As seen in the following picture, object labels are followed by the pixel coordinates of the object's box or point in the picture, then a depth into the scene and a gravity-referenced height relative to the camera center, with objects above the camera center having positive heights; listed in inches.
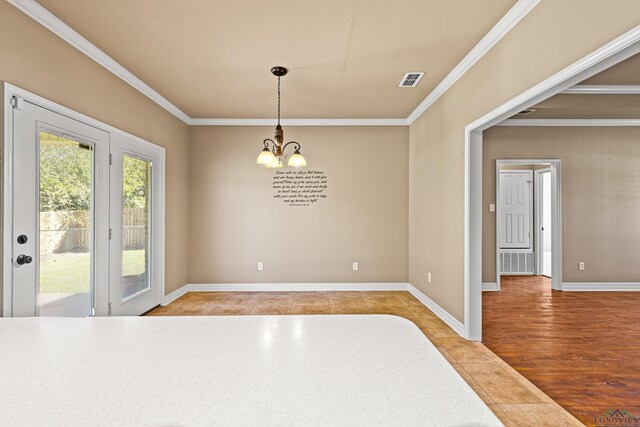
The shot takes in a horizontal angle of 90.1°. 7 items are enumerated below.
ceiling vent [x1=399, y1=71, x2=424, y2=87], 135.5 +60.2
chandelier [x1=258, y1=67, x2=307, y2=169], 126.3 +24.8
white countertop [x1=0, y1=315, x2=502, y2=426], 19.2 -12.0
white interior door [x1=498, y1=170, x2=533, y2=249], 245.1 +5.0
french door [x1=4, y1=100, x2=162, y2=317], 86.5 -0.9
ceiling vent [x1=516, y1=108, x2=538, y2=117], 168.2 +57.6
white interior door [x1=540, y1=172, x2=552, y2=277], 246.1 -3.1
